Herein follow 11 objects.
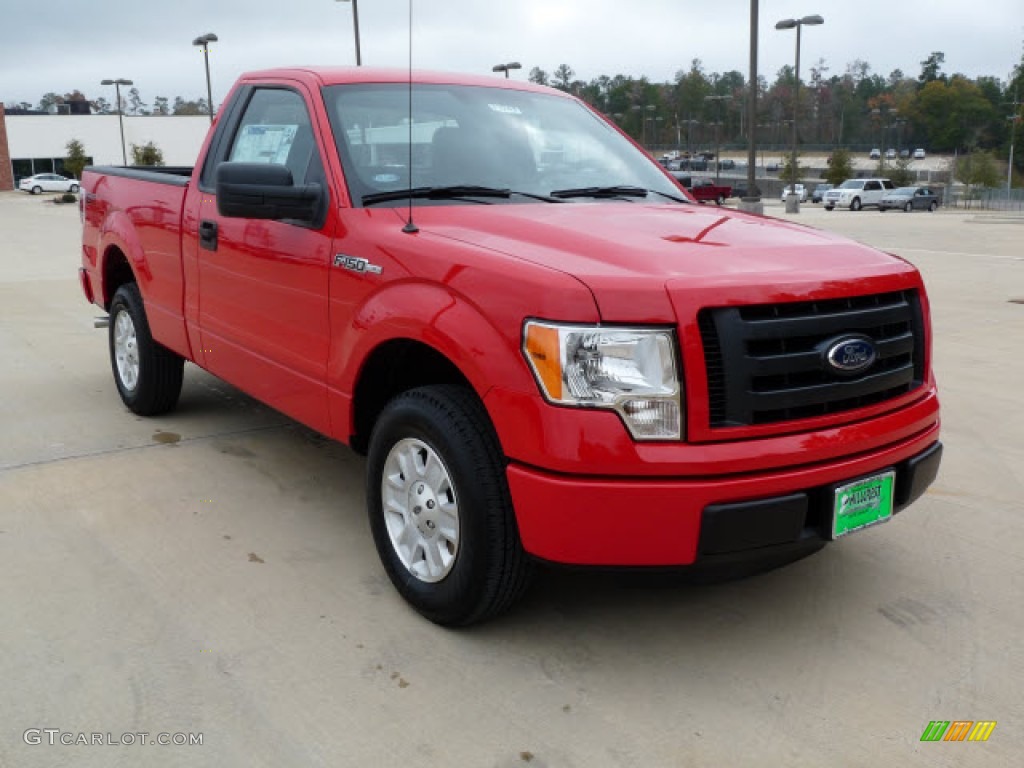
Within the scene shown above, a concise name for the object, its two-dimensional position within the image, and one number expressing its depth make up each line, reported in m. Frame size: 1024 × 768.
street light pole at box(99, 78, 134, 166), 54.11
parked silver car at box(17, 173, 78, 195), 61.81
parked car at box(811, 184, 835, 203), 54.66
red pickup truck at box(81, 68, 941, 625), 2.66
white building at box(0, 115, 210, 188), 74.50
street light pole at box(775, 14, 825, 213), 33.16
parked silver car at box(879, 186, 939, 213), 43.22
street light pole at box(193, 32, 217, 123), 36.47
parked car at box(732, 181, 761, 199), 54.63
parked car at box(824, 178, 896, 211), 45.62
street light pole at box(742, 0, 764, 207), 22.83
